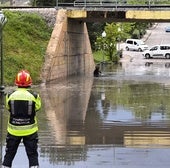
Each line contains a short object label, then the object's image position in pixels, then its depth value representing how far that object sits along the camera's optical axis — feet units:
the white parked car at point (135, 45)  252.05
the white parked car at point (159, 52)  219.20
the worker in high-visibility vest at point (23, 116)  27.09
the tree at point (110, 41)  179.52
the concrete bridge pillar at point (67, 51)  104.06
